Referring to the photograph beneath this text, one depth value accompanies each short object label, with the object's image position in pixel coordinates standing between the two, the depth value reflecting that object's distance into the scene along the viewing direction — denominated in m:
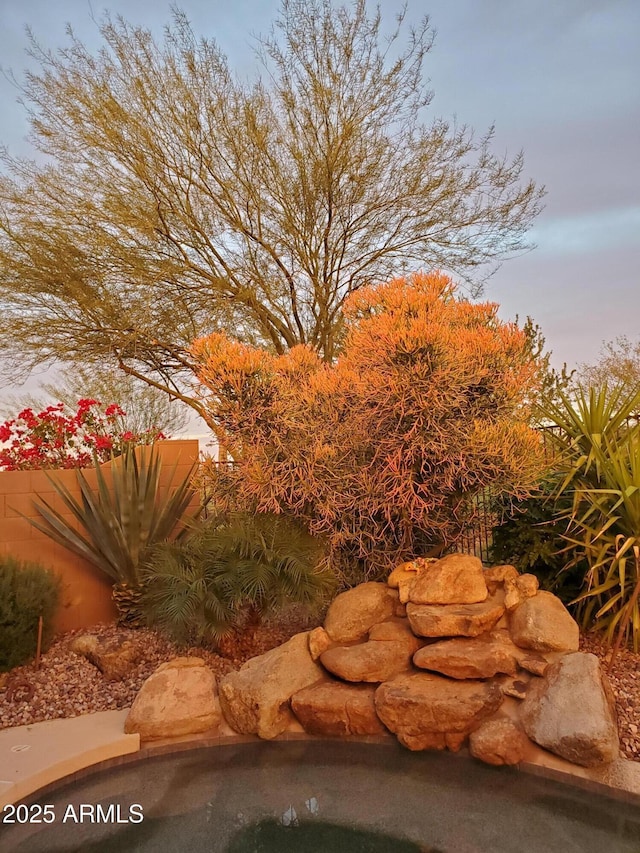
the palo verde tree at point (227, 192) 9.88
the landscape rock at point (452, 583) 5.00
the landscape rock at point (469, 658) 4.54
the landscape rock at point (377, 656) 4.70
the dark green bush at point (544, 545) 5.87
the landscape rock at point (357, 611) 5.10
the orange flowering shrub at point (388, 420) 4.87
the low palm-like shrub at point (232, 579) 5.14
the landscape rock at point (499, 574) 5.24
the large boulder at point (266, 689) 4.58
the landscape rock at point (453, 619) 4.77
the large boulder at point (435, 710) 4.32
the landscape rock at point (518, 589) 5.03
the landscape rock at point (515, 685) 4.49
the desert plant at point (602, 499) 5.14
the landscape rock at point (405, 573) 5.34
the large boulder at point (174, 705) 4.49
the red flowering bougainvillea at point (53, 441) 7.88
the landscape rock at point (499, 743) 4.16
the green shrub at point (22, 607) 5.46
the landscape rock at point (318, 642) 5.01
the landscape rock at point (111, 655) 5.47
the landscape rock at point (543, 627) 4.70
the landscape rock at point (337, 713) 4.55
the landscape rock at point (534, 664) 4.54
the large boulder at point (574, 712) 3.97
